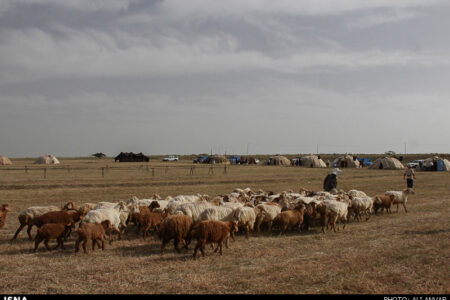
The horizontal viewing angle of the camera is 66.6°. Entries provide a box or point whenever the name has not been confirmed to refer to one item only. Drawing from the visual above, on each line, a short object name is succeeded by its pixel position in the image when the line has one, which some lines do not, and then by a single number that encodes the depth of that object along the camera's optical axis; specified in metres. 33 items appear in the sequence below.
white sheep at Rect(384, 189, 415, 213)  15.76
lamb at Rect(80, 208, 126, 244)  9.89
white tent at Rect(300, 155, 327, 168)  59.00
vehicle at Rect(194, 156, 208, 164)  78.69
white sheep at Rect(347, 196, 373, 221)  13.55
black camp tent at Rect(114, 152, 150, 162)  81.31
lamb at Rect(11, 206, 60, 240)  10.75
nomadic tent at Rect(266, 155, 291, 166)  66.50
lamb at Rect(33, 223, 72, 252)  9.06
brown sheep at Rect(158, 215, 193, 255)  9.02
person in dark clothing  19.22
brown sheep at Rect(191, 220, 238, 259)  8.39
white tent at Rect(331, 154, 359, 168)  55.88
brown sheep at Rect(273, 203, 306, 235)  11.38
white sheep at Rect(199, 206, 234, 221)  10.52
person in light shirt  21.96
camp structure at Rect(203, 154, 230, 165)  73.31
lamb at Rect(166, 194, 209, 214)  12.51
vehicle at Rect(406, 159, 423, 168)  47.84
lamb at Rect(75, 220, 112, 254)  8.88
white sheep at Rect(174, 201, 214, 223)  10.87
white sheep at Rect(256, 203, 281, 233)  11.70
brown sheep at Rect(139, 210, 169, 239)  10.94
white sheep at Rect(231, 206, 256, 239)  10.59
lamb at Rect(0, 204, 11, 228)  11.59
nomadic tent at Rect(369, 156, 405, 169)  49.78
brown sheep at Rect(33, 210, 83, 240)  10.36
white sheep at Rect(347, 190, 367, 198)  16.17
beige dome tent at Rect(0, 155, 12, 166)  64.30
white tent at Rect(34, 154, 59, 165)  68.72
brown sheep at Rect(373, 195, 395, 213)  15.10
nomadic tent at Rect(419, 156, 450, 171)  44.97
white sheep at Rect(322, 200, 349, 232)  11.82
